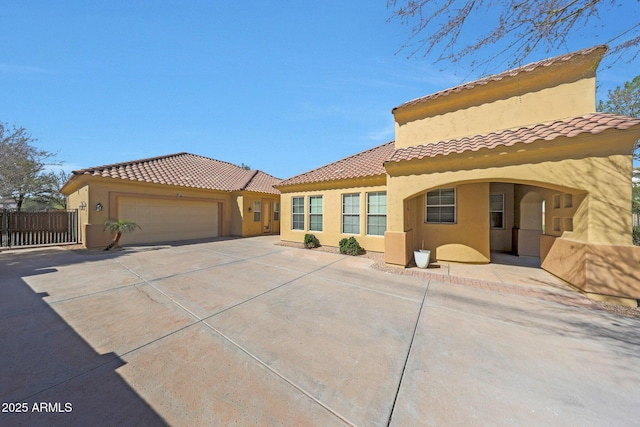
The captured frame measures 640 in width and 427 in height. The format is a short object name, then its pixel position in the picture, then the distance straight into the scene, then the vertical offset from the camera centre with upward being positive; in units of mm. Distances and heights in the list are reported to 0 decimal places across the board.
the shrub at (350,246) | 9699 -1480
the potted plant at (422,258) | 7312 -1491
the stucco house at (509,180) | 4957 +1084
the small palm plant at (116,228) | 9961 -735
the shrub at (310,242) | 11234 -1470
